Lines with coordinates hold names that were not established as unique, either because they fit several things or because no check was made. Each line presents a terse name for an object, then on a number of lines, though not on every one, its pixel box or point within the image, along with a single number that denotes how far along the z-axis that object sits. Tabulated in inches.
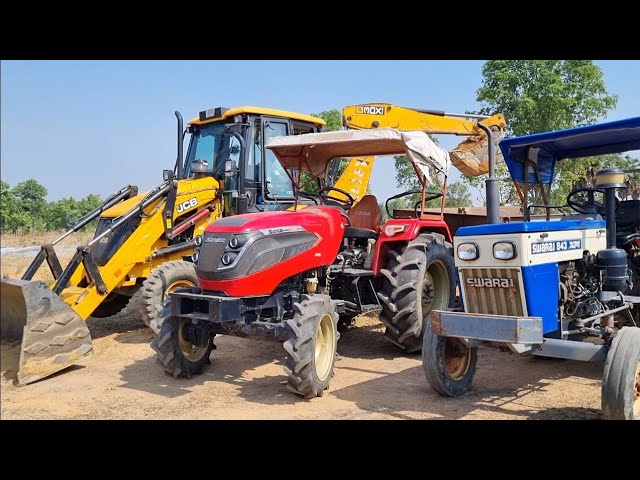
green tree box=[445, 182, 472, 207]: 932.7
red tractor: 202.2
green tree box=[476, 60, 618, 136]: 541.3
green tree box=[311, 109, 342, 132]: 753.8
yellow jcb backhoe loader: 233.1
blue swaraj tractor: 162.9
